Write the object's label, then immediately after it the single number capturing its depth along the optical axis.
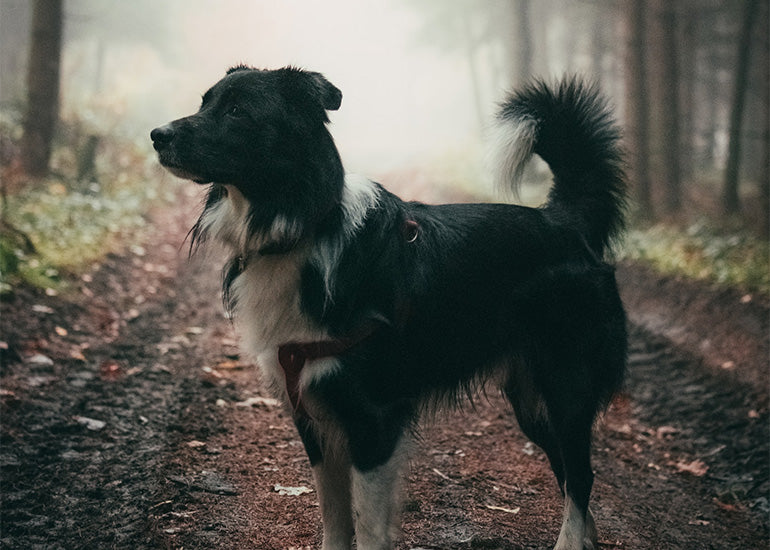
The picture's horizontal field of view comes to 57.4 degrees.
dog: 2.95
